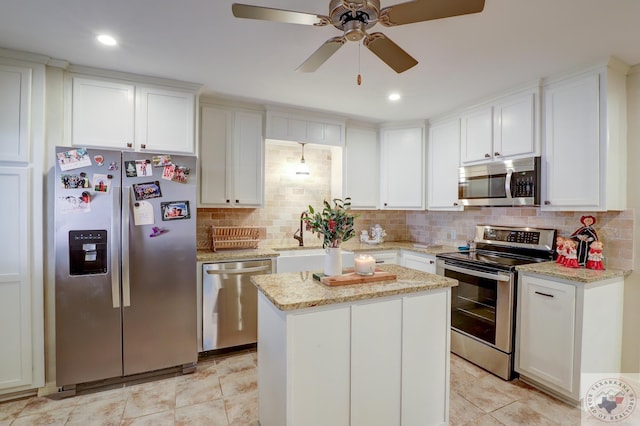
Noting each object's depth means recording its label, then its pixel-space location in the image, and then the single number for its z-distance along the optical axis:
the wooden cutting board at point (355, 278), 1.80
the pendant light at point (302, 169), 3.84
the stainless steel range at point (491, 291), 2.57
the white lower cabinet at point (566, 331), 2.18
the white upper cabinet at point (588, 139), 2.31
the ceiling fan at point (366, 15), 1.24
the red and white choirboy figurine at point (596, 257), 2.38
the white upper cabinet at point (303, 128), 3.43
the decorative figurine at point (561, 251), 2.52
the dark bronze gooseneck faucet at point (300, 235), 3.73
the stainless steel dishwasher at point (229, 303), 2.90
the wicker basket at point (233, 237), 3.24
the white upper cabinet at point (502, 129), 2.71
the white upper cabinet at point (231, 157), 3.17
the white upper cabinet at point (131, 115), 2.49
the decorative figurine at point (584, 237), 2.47
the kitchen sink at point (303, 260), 3.21
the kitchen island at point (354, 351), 1.55
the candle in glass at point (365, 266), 1.93
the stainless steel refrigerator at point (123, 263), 2.31
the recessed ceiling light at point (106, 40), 2.03
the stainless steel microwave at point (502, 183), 2.71
